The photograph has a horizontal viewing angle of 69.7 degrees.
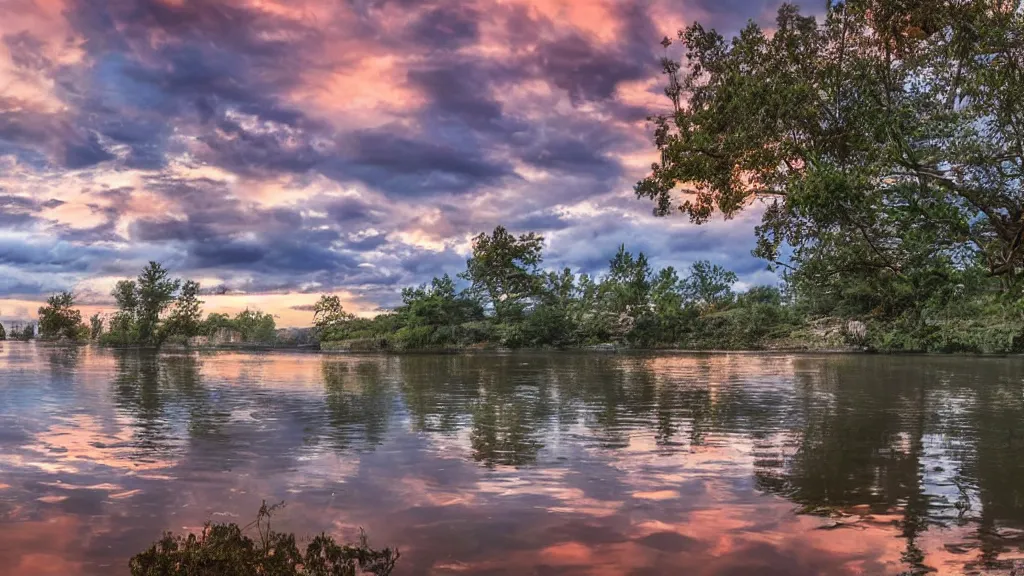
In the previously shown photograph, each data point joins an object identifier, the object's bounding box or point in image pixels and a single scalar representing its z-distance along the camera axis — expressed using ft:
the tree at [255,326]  349.61
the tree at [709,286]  312.23
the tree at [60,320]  455.63
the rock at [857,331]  214.48
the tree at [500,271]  272.92
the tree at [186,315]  316.40
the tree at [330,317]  284.61
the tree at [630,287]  266.98
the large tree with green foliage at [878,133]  40.50
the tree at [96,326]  402.44
